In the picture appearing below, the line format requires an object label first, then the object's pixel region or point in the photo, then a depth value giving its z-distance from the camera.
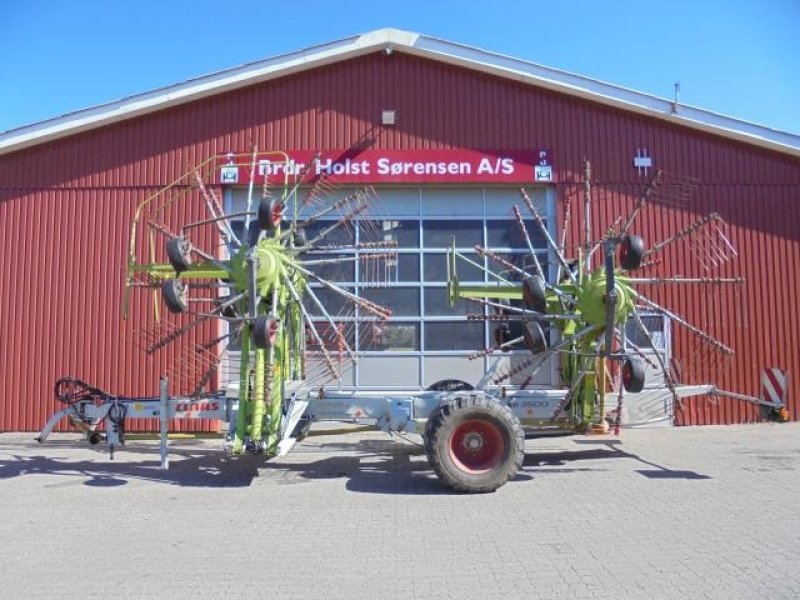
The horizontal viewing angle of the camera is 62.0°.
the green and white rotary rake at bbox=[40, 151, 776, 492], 7.61
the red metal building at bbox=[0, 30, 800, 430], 12.88
